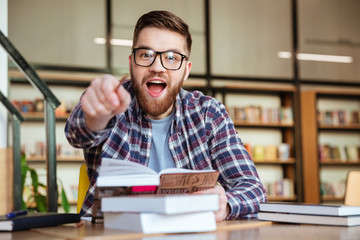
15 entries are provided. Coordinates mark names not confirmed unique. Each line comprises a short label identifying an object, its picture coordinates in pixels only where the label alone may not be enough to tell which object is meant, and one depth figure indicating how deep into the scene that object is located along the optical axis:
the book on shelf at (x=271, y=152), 6.82
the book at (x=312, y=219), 1.19
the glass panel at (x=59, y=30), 5.96
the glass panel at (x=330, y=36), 7.21
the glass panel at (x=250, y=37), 6.86
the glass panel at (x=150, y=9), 6.35
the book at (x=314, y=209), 1.20
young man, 1.76
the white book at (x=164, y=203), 0.99
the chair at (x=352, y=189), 2.37
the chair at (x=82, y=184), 1.74
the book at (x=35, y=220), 1.18
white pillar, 3.25
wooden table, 1.01
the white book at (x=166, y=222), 1.04
